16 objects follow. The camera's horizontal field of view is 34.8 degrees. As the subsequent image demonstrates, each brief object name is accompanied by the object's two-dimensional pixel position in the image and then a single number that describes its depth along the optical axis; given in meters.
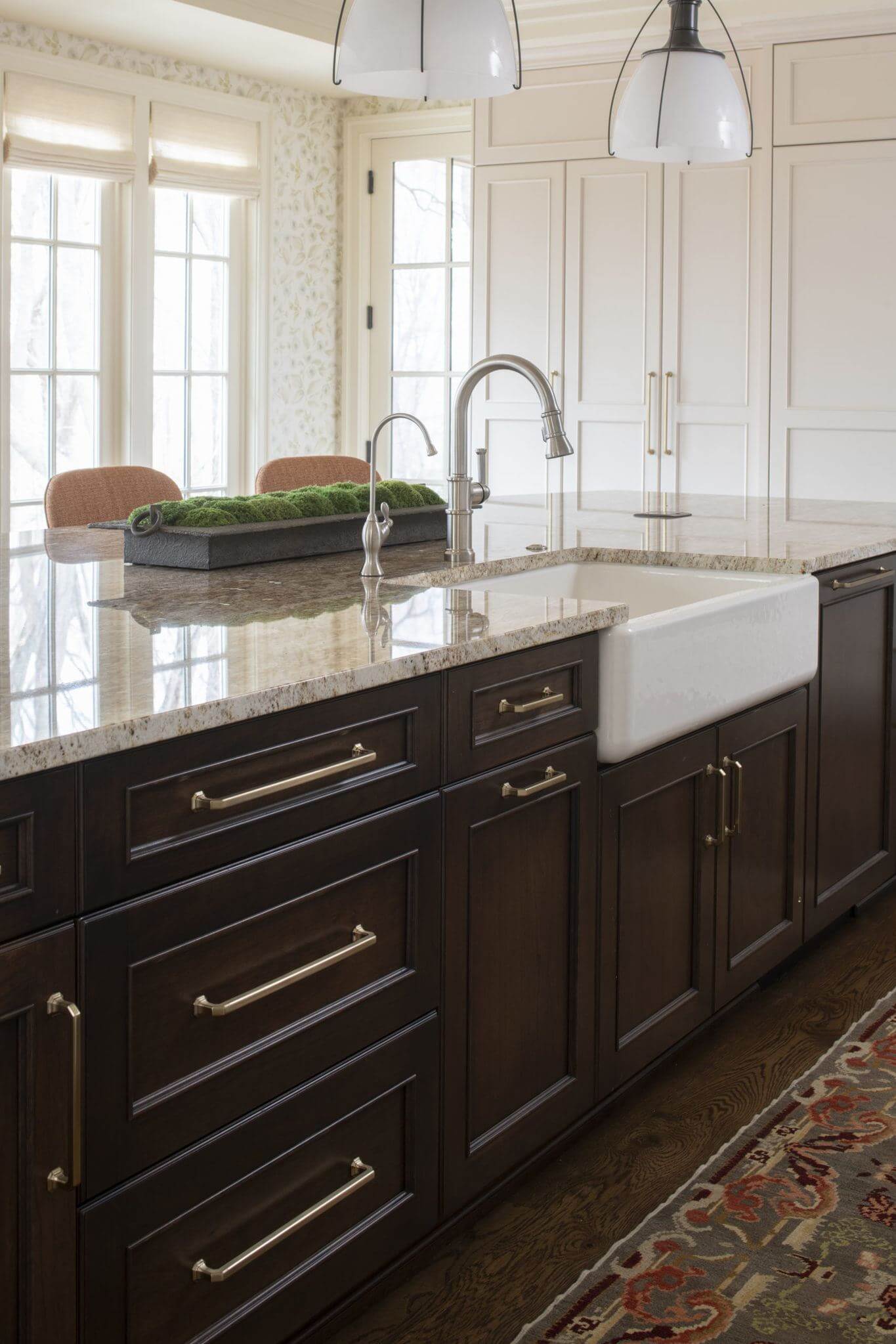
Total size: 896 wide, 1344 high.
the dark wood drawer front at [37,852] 1.17
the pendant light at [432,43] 2.10
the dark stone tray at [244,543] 2.36
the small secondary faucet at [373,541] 2.27
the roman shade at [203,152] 5.49
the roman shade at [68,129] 4.96
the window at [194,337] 5.71
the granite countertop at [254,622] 1.33
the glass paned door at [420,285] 6.05
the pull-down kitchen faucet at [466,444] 2.28
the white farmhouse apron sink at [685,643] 2.06
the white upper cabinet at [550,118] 5.15
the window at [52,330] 5.19
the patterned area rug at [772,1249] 1.74
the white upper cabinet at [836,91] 4.62
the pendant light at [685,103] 2.78
